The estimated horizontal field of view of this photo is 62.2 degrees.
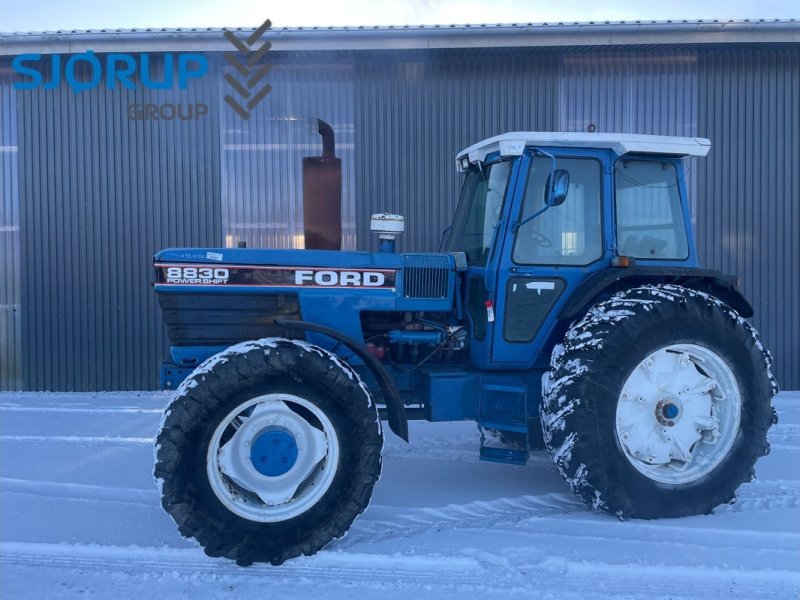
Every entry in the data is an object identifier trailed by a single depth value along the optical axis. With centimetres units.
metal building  820
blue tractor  339
